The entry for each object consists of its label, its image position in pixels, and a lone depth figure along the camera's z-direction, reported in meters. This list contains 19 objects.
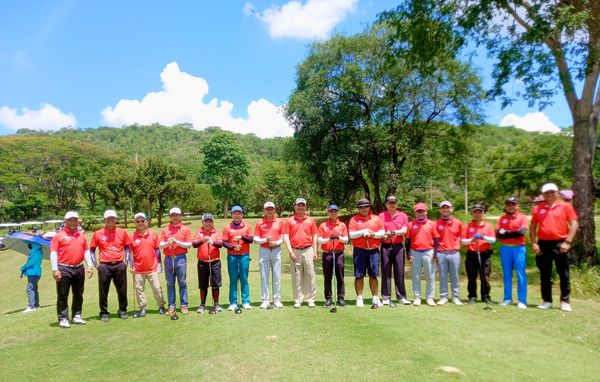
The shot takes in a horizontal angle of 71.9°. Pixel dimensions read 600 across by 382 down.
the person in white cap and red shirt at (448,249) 8.79
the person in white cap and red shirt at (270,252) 8.59
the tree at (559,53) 11.47
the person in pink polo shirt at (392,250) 8.59
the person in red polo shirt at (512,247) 8.37
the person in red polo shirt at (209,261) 8.42
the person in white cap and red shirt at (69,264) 7.81
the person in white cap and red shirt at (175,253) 8.38
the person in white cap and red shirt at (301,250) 8.59
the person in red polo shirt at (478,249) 8.75
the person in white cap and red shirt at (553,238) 7.99
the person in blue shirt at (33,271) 11.51
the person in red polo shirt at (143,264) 8.40
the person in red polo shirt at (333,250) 8.52
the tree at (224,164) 62.41
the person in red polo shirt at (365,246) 8.35
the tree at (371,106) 20.81
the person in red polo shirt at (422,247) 8.71
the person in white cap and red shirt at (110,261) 8.19
